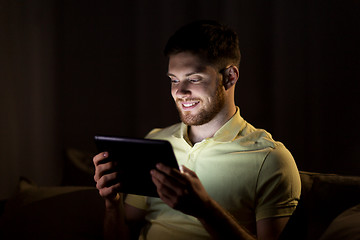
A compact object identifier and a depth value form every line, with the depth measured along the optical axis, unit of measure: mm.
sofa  1036
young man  1099
